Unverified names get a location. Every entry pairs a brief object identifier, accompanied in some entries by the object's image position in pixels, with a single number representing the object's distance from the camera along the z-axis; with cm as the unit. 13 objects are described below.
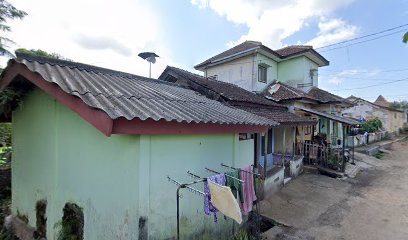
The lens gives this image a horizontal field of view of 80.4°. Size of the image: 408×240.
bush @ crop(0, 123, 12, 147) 1044
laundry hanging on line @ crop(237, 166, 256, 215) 596
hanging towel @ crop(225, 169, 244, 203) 559
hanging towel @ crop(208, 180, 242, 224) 366
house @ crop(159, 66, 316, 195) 1112
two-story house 1684
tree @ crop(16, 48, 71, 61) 2092
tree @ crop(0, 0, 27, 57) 1171
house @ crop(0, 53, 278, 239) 404
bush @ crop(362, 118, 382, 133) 3048
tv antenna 1210
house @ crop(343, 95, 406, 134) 3544
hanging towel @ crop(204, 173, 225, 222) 461
